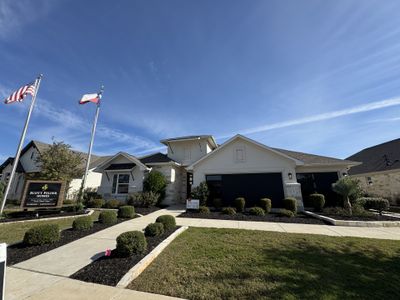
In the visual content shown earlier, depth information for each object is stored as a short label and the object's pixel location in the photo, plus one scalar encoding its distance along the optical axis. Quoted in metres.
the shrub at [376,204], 11.54
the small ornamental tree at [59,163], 16.69
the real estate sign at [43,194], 10.89
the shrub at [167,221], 7.95
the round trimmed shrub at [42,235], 6.05
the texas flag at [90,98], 14.70
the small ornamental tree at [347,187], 11.33
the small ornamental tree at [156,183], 16.41
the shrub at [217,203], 14.63
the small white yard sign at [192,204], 12.59
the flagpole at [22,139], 10.39
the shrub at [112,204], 14.90
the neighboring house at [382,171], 17.46
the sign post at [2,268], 1.90
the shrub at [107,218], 9.16
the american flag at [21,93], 11.62
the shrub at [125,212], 10.92
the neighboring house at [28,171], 22.56
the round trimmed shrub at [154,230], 6.91
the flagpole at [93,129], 14.23
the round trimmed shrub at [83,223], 7.89
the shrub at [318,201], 12.69
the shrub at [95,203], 14.93
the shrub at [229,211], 11.88
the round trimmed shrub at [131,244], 5.07
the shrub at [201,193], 14.84
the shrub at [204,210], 12.30
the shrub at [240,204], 12.99
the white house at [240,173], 14.21
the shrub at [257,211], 11.41
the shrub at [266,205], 12.37
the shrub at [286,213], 10.98
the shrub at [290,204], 12.12
